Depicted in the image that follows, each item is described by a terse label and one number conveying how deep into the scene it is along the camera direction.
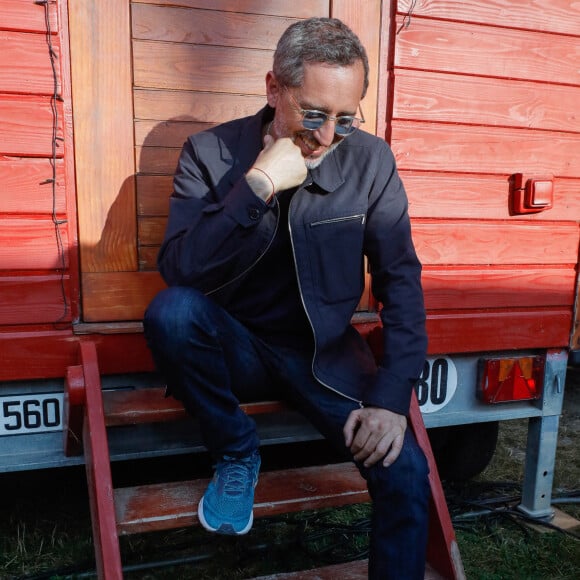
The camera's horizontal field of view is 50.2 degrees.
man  1.76
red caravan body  2.07
